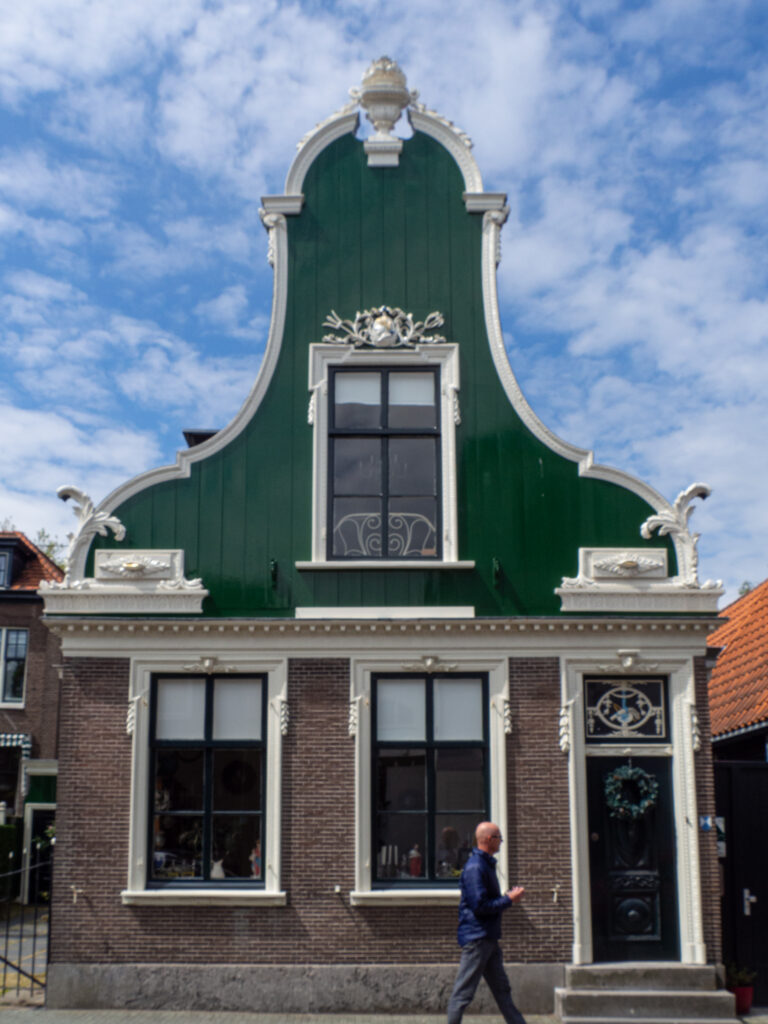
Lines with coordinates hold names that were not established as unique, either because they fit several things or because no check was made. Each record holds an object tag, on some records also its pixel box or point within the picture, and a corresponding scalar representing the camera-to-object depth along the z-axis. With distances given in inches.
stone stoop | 435.5
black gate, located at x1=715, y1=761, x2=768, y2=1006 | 476.1
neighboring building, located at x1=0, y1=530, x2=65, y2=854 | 1013.8
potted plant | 457.4
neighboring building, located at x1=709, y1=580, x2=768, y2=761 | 595.5
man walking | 366.0
